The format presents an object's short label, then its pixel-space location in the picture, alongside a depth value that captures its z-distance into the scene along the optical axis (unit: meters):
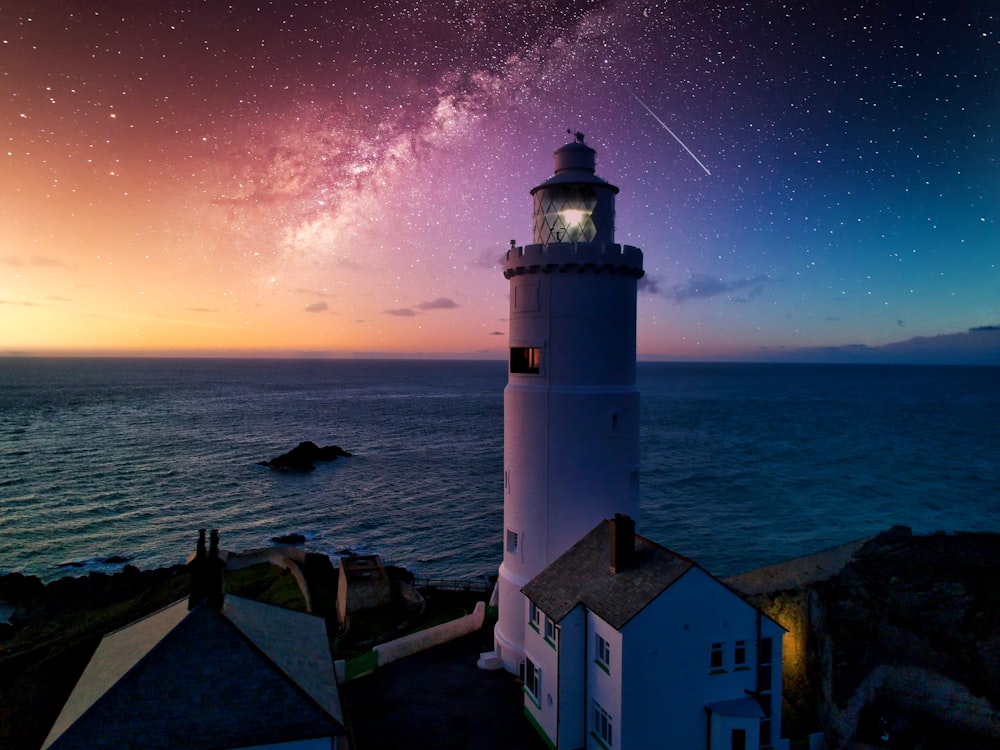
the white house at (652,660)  13.55
